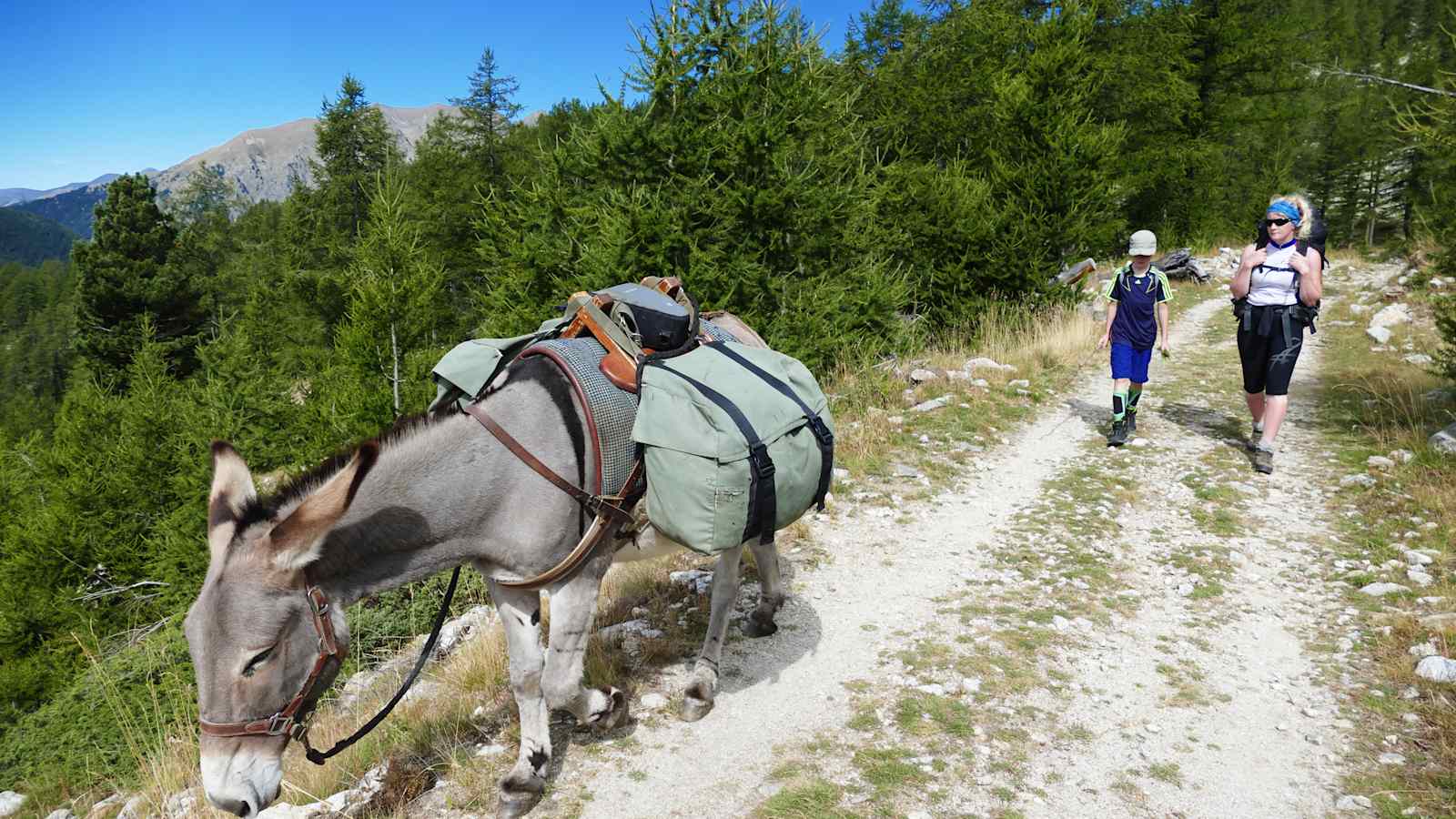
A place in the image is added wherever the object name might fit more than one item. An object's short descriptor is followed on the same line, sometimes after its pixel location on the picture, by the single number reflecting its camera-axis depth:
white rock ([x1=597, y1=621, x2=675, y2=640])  4.39
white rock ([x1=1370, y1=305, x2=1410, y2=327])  13.26
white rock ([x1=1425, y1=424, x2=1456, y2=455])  6.30
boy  7.84
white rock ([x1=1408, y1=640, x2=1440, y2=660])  3.70
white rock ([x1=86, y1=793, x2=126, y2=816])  5.66
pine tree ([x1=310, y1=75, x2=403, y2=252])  32.84
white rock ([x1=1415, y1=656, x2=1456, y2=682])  3.45
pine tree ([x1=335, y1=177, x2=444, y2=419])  14.27
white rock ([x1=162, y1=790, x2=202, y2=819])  3.26
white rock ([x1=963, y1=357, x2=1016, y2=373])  10.83
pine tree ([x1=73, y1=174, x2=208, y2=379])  31.66
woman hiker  6.66
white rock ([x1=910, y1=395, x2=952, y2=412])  9.12
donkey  2.17
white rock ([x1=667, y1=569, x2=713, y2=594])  4.98
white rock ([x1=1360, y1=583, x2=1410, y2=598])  4.42
